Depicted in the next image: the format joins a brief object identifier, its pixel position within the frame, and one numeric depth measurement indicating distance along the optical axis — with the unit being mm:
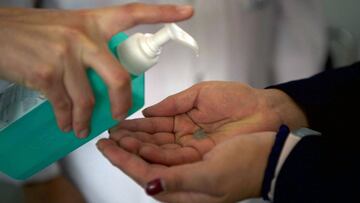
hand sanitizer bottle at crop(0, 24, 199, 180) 431
